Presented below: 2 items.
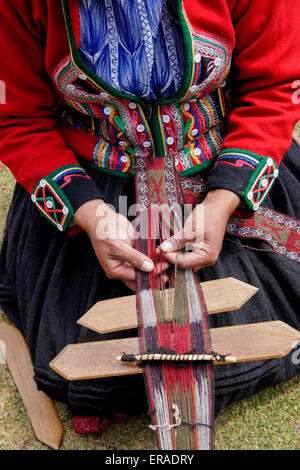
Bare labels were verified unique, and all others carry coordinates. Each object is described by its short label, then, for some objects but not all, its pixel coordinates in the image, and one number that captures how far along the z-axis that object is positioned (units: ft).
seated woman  4.81
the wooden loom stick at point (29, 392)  5.76
